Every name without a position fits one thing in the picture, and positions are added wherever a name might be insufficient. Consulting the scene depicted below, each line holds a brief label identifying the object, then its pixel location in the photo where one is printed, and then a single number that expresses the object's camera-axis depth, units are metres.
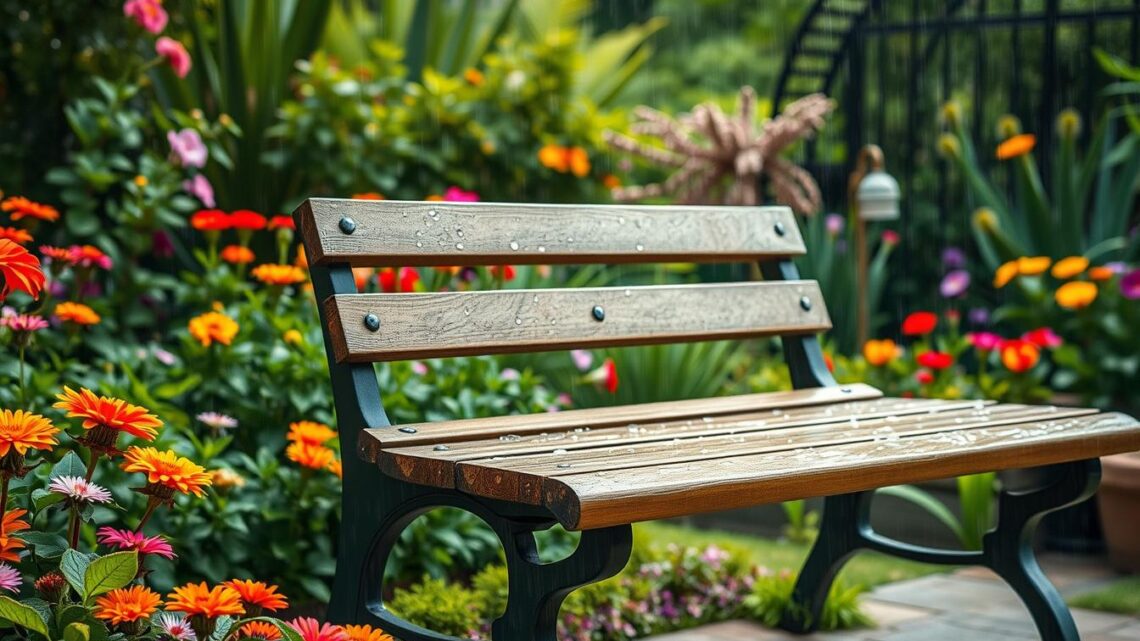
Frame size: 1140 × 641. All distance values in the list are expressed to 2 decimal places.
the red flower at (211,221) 3.27
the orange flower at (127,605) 1.66
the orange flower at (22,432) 1.68
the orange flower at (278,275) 3.13
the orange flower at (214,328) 2.91
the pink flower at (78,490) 1.79
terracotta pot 3.74
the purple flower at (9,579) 1.68
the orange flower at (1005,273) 4.47
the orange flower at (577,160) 5.12
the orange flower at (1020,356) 4.18
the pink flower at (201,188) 3.62
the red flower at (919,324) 4.54
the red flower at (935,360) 4.32
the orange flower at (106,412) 1.78
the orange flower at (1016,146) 4.69
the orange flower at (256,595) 1.79
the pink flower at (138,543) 1.80
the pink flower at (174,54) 3.68
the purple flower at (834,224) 6.18
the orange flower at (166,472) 1.79
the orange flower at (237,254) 3.38
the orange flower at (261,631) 1.79
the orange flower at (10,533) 1.74
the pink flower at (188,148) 3.54
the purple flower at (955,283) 5.33
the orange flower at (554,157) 5.05
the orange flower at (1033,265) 4.44
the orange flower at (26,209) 2.89
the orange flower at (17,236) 2.30
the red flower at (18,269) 1.75
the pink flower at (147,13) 3.74
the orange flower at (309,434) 2.72
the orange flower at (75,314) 2.77
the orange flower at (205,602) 1.66
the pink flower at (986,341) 4.38
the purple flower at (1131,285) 4.27
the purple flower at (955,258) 6.16
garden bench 1.93
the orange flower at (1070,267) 4.32
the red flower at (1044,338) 4.24
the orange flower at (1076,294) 4.28
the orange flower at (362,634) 1.73
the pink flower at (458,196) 3.81
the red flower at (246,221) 3.32
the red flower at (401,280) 3.41
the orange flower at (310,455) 2.70
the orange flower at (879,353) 4.49
